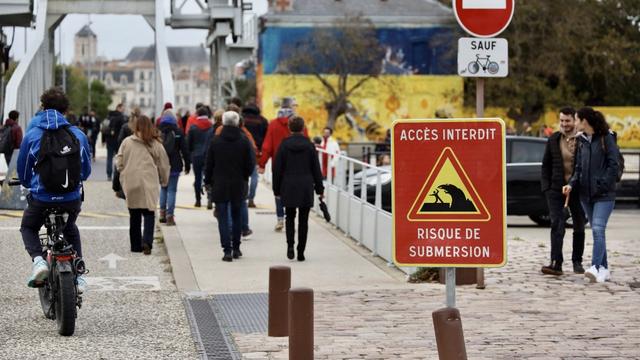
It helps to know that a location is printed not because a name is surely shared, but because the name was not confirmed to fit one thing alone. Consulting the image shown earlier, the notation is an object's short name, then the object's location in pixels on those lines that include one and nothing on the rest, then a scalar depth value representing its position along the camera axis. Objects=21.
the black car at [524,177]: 20.81
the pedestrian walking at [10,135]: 26.30
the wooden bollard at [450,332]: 6.92
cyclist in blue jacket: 10.02
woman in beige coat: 15.50
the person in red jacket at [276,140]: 18.25
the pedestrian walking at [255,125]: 21.30
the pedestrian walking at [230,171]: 14.88
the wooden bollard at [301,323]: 8.04
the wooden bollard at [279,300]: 9.39
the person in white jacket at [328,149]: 21.49
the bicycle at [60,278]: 9.41
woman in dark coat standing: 12.98
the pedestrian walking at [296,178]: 14.81
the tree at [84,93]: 123.81
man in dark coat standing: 13.56
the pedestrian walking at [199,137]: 21.08
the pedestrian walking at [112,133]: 28.19
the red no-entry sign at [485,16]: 10.82
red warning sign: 7.41
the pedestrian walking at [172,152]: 18.50
